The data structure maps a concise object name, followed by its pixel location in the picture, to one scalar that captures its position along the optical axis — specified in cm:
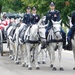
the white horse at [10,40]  2156
